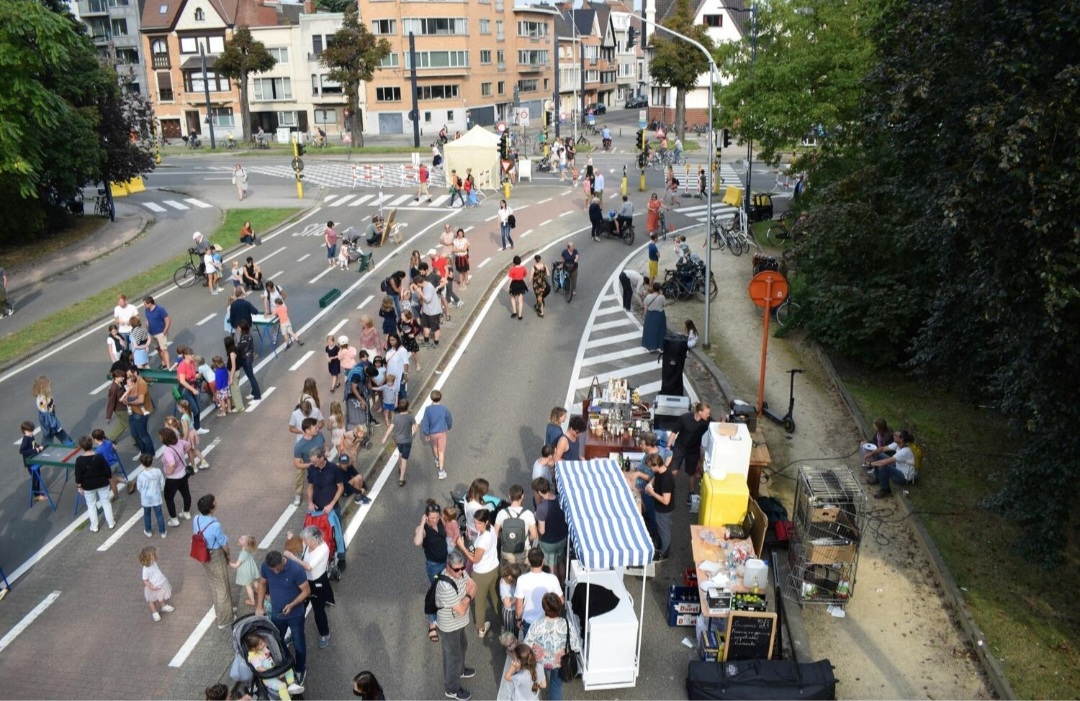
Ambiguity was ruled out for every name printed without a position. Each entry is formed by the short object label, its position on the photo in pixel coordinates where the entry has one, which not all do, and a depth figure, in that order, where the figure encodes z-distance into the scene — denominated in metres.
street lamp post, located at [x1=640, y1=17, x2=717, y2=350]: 18.91
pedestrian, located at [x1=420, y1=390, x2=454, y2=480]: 13.96
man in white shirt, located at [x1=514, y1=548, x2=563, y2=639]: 9.56
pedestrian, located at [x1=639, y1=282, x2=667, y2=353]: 20.53
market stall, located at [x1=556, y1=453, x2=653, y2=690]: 9.52
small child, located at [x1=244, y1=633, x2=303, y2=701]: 8.65
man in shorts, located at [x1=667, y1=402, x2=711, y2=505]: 13.30
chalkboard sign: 9.92
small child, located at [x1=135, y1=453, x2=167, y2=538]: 12.45
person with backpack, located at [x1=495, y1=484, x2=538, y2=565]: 10.65
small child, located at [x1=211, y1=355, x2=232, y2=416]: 16.75
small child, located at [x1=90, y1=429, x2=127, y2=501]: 13.14
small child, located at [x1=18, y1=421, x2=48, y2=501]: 14.06
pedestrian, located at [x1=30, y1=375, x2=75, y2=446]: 15.34
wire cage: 11.25
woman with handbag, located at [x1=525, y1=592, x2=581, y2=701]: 8.97
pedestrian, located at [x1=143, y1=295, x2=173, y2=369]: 19.25
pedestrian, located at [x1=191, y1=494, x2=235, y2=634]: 10.68
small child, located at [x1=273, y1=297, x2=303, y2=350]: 20.22
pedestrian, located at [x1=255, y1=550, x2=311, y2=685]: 9.51
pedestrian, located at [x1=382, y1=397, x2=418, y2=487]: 13.78
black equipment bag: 9.36
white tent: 41.16
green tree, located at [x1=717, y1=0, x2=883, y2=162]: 27.84
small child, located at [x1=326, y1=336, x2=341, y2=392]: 17.22
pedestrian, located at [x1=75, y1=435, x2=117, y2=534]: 12.79
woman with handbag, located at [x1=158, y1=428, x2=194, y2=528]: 12.58
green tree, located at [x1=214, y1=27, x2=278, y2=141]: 65.38
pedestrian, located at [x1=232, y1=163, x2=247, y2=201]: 41.94
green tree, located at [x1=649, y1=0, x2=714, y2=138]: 61.12
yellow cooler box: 12.14
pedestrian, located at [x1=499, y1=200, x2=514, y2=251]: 29.78
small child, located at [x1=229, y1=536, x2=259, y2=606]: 10.23
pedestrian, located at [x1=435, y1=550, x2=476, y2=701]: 9.21
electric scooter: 16.47
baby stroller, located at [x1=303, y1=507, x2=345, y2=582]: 11.29
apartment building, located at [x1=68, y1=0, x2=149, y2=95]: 82.81
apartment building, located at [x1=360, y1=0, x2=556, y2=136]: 72.38
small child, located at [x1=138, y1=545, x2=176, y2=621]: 10.62
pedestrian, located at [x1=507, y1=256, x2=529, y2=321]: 22.92
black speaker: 16.50
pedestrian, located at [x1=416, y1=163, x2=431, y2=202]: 40.47
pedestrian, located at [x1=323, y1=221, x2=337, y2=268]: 28.69
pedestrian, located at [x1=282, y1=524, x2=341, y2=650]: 10.14
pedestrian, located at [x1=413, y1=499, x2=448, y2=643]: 10.34
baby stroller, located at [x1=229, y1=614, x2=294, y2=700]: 8.73
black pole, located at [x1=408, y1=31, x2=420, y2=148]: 60.88
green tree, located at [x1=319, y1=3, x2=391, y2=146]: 58.47
